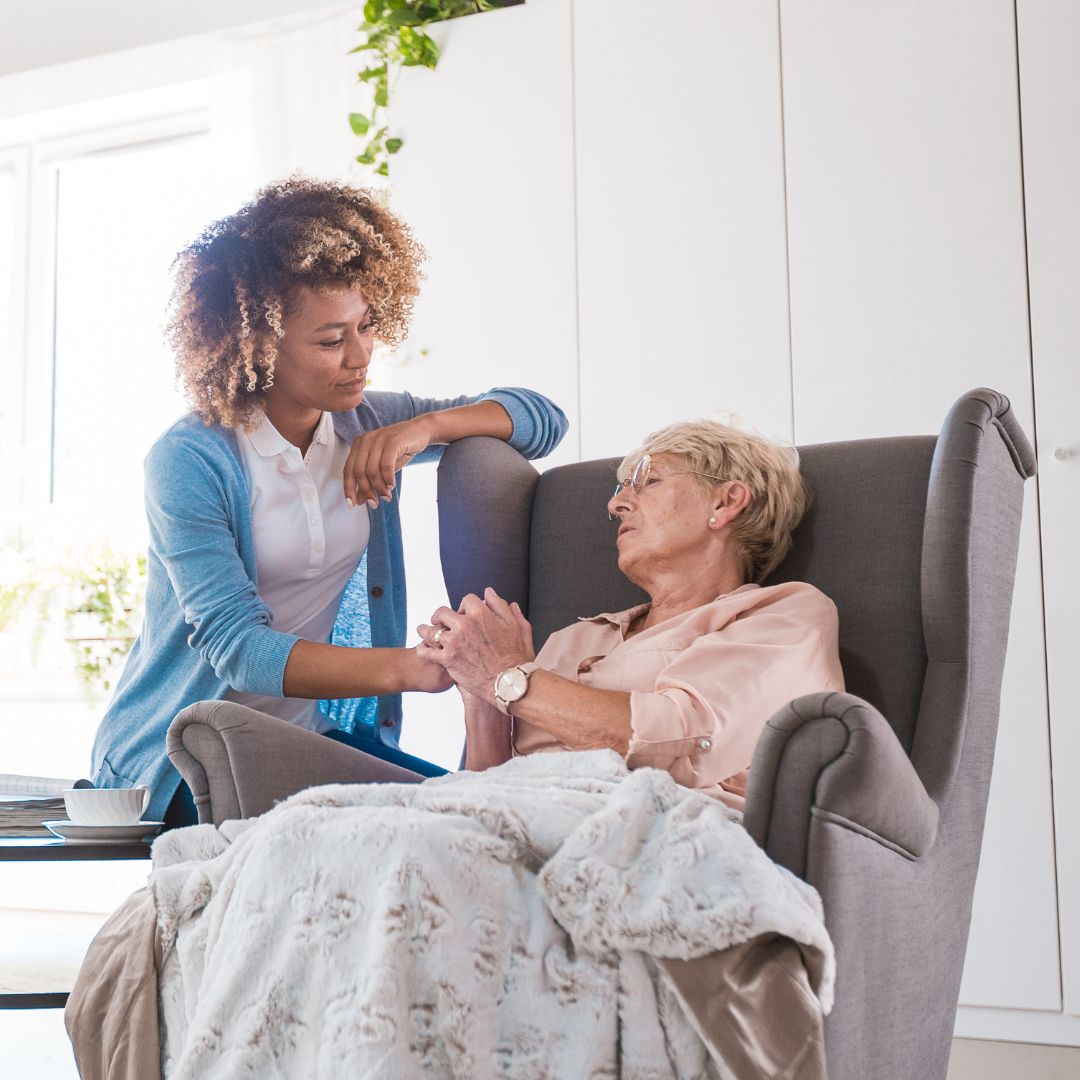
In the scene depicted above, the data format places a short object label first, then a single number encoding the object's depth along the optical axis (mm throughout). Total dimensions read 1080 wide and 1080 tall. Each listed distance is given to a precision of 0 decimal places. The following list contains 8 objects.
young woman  1763
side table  1609
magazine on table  1766
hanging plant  3082
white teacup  1646
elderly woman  1438
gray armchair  1154
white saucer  1636
